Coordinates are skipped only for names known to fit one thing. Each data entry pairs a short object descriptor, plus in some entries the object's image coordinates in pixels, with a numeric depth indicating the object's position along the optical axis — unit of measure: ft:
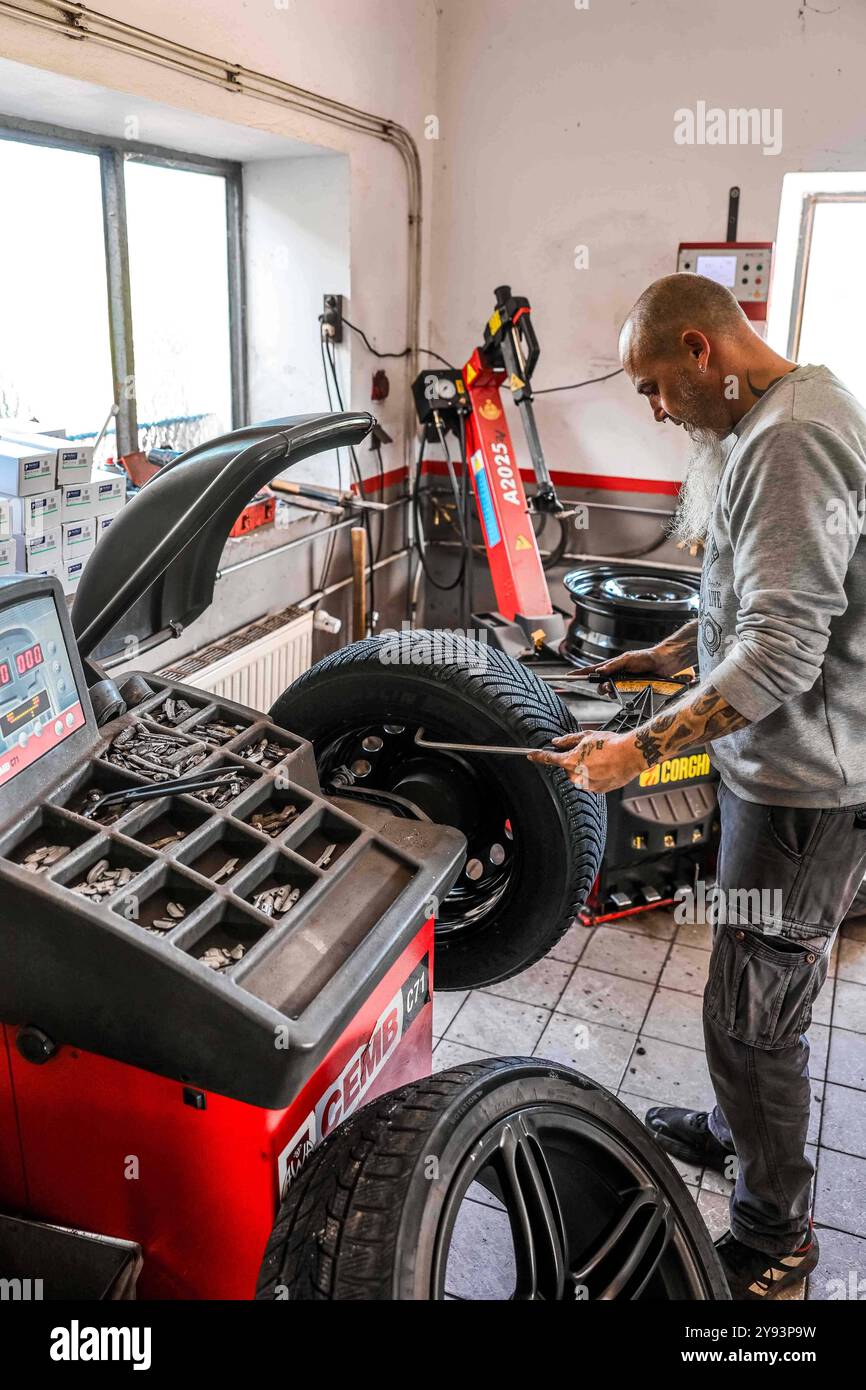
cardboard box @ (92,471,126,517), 7.75
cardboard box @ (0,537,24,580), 7.07
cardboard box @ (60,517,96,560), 7.52
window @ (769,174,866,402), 11.91
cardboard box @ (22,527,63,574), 7.18
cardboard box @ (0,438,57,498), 7.02
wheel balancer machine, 3.41
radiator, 9.78
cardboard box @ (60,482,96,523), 7.45
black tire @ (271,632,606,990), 5.08
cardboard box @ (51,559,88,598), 7.52
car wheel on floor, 3.45
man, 4.71
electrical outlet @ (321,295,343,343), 11.62
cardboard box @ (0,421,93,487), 7.36
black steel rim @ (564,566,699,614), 10.00
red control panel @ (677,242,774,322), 11.86
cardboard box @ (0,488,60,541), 7.04
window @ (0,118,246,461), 9.15
